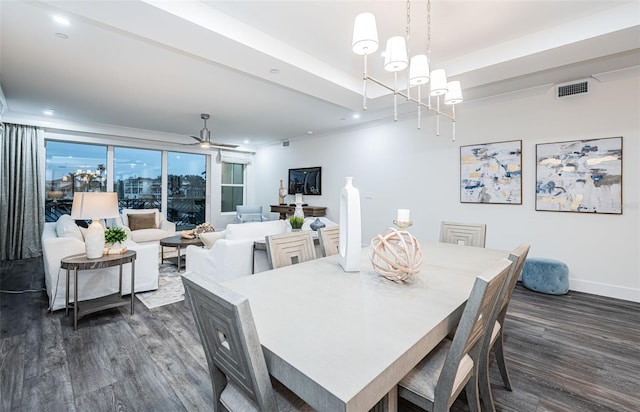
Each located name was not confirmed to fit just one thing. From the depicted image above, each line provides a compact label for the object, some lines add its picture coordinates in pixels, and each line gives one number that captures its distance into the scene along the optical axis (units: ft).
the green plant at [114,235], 9.51
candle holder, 5.53
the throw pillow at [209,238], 11.75
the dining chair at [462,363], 3.32
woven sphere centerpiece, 4.91
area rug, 10.28
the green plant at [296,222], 12.70
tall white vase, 5.35
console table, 20.70
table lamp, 8.67
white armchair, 17.50
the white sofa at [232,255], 10.82
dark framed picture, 21.30
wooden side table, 8.41
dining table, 2.45
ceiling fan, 15.94
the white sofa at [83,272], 9.44
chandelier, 5.24
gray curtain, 16.25
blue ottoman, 11.23
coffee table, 13.37
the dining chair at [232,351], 2.68
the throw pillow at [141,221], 18.58
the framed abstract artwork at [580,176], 10.80
